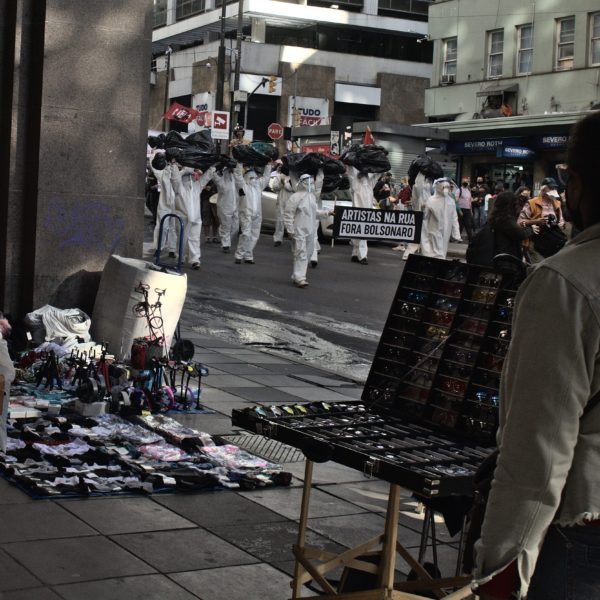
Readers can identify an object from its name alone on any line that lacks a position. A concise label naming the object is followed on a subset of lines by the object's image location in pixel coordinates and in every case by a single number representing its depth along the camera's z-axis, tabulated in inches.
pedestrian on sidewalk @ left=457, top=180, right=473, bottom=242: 1275.8
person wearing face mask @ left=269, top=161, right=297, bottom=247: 1048.8
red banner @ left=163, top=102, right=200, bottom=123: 1717.5
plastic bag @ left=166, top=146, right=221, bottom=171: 852.6
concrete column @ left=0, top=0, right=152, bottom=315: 407.2
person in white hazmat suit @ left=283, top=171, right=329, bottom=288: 762.9
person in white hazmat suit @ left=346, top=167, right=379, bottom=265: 982.4
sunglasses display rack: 163.6
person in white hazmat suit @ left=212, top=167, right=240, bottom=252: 1002.7
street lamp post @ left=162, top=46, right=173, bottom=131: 2448.3
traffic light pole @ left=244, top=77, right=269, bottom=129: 2158.0
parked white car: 1199.6
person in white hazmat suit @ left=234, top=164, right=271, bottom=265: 900.0
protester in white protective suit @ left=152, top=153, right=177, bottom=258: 878.4
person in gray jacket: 95.5
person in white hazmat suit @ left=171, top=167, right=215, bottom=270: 844.0
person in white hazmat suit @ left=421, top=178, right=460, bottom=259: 916.0
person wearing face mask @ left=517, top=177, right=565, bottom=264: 737.6
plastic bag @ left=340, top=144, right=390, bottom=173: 930.1
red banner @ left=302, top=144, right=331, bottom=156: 1531.5
